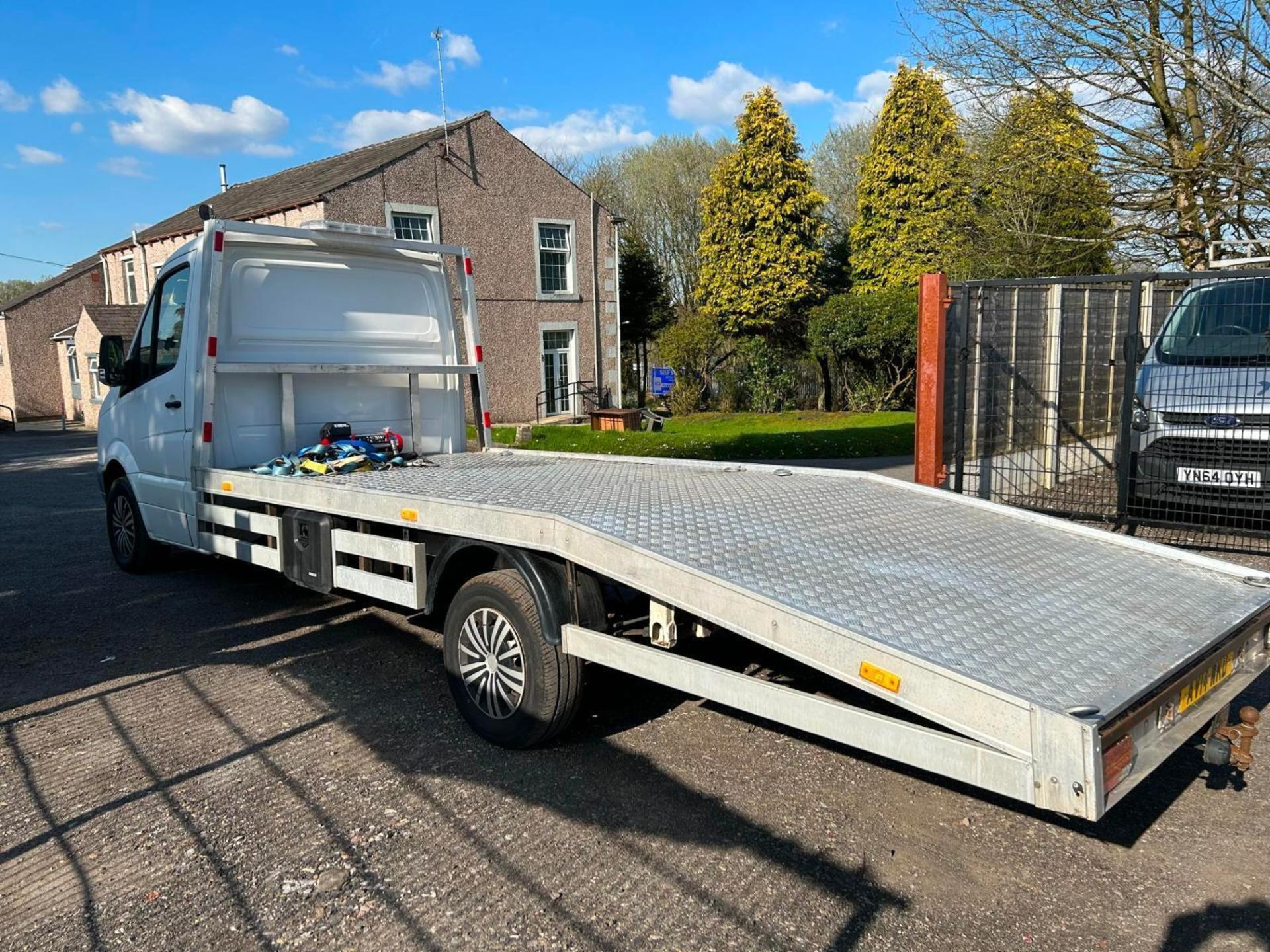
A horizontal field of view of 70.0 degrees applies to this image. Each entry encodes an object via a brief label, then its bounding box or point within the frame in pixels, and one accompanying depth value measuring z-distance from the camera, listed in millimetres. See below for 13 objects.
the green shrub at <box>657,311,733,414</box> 25594
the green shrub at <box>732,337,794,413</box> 26000
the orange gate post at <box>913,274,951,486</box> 7277
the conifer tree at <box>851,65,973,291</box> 25594
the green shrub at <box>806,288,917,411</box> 22609
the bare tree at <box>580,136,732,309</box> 37312
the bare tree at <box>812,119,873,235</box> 37750
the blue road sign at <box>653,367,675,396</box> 24609
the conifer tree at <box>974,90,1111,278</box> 12031
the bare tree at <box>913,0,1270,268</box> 10258
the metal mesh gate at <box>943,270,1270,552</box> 6617
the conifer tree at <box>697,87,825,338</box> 26625
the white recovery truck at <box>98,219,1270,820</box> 2676
